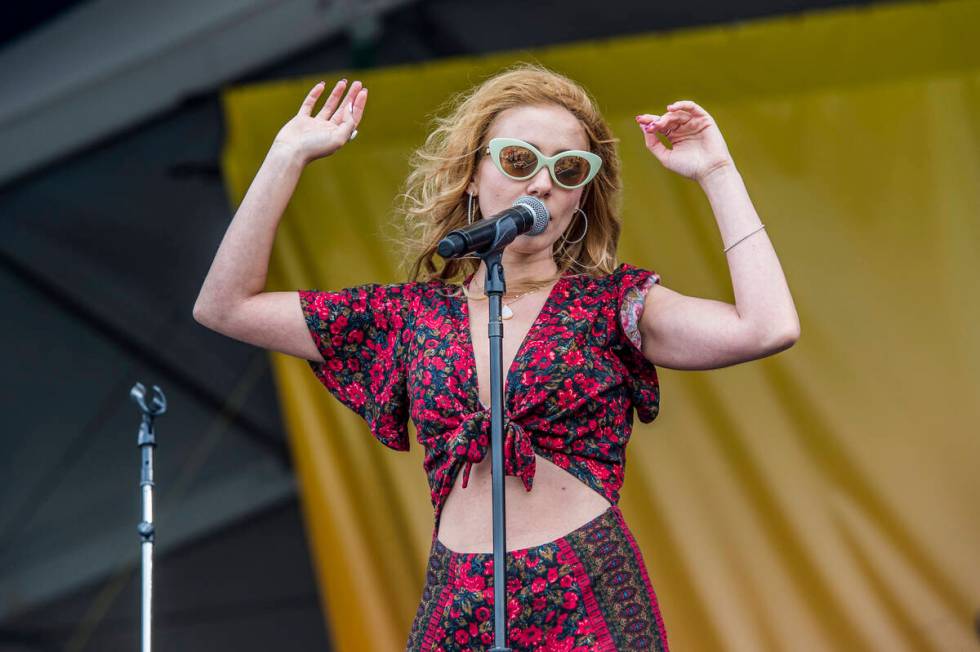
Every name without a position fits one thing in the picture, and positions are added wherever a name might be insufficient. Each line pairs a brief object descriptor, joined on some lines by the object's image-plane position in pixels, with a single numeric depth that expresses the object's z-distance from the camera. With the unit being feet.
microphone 17.20
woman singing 17.63
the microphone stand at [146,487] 18.61
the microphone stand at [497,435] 17.06
